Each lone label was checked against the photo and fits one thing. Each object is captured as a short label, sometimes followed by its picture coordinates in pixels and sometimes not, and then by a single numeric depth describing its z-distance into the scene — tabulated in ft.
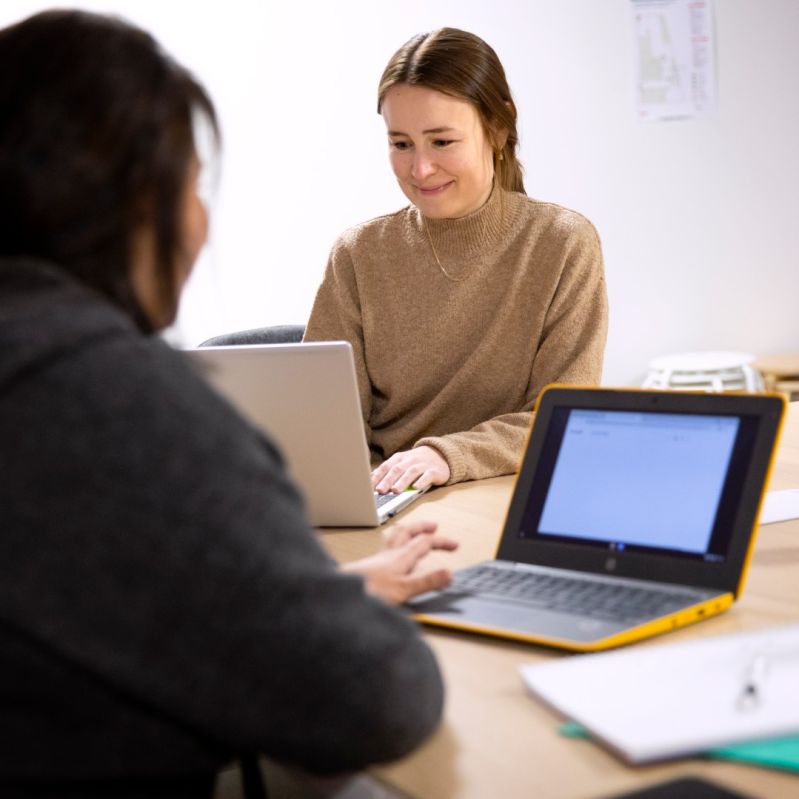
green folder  2.56
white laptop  4.83
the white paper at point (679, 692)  2.63
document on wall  14.19
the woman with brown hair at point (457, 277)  6.64
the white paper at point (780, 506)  4.61
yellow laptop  3.55
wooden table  2.59
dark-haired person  2.31
